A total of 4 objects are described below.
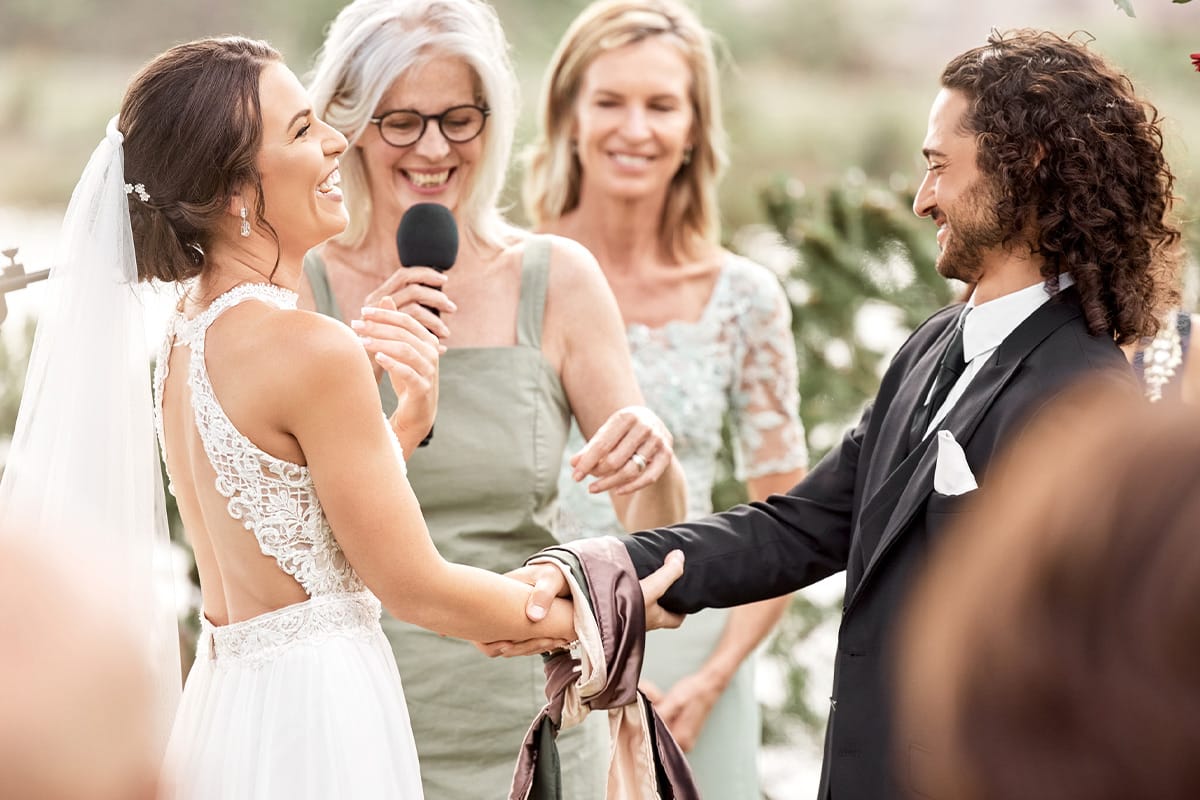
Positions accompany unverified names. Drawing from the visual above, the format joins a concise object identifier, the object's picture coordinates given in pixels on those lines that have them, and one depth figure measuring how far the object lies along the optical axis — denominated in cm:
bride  445
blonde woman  754
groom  463
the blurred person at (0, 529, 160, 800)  217
